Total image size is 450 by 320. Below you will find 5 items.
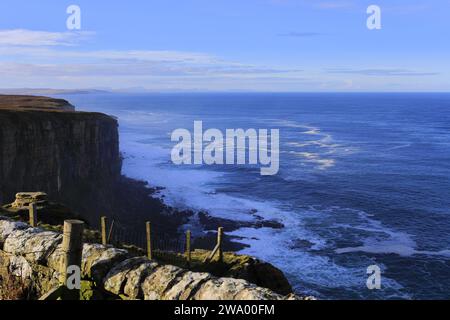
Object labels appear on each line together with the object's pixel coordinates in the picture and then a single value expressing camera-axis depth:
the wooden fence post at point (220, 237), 17.30
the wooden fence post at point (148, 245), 15.46
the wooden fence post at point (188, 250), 16.47
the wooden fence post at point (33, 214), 14.31
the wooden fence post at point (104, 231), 15.28
